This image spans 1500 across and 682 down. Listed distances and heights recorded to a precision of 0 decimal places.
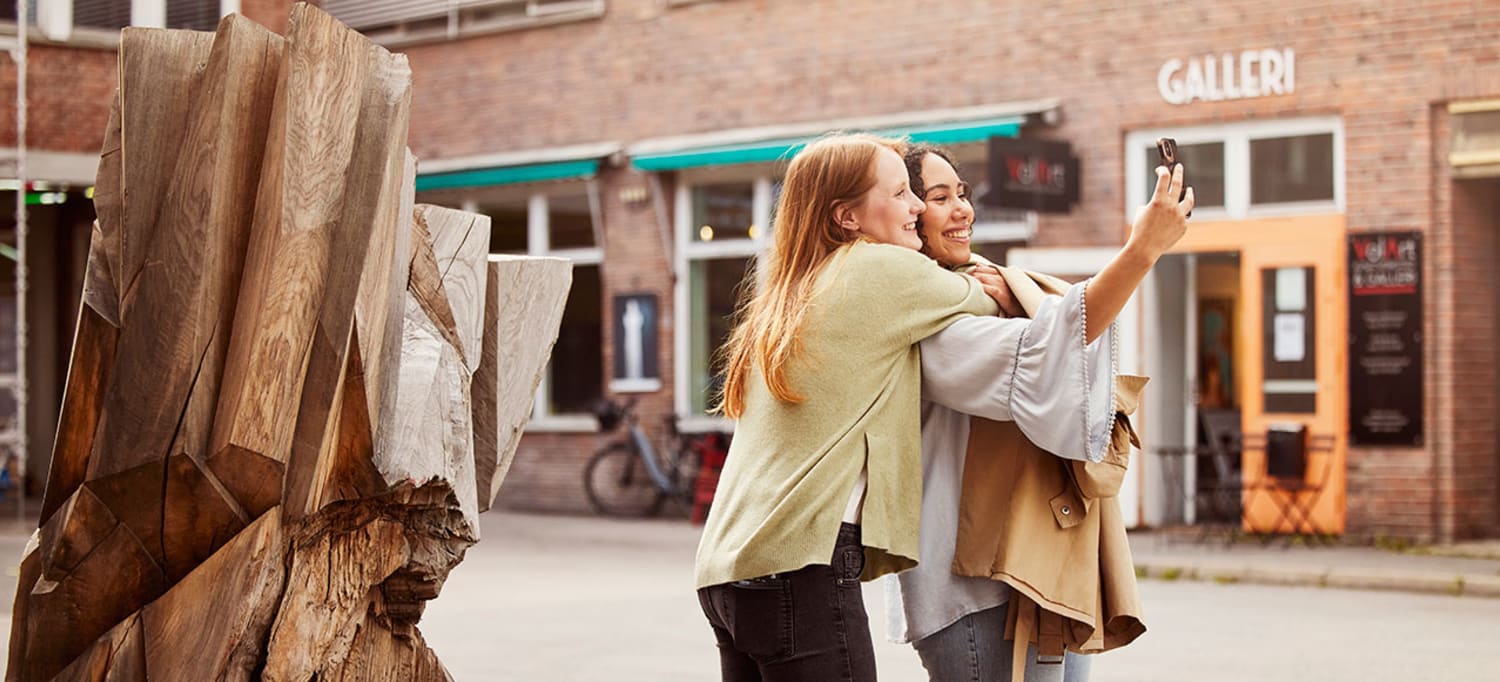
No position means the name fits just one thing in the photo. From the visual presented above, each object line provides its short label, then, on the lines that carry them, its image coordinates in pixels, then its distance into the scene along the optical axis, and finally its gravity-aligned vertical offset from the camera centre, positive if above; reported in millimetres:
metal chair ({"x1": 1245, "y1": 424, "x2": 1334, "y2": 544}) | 15180 -1104
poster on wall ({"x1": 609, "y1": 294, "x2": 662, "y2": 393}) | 19766 -42
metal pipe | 17047 +1039
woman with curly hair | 3250 -93
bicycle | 19188 -1354
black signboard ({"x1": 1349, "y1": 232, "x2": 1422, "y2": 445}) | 14898 -29
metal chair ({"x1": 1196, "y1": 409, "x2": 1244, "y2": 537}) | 15414 -1119
